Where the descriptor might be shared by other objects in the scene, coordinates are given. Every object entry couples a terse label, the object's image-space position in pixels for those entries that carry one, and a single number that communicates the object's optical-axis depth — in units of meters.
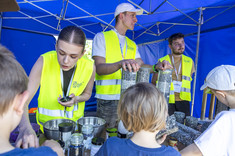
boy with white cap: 1.13
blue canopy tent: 3.98
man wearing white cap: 2.23
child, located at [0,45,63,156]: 0.66
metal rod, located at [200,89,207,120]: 2.08
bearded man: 3.29
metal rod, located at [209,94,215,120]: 2.04
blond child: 0.94
